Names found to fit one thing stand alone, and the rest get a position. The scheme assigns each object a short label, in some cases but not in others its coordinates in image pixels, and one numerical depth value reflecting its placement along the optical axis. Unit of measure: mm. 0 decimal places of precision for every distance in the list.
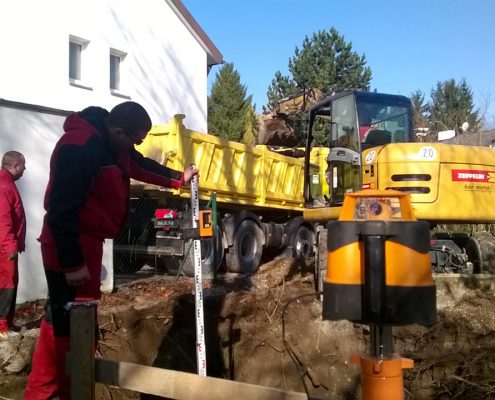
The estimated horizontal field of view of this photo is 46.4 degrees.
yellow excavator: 7133
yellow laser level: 1807
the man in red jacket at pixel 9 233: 5660
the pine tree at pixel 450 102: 42116
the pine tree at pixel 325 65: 30578
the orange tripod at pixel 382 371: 1793
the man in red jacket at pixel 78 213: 2721
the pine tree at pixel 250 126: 31325
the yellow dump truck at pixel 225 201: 8953
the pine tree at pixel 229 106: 36406
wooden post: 2396
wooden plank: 2062
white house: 14406
